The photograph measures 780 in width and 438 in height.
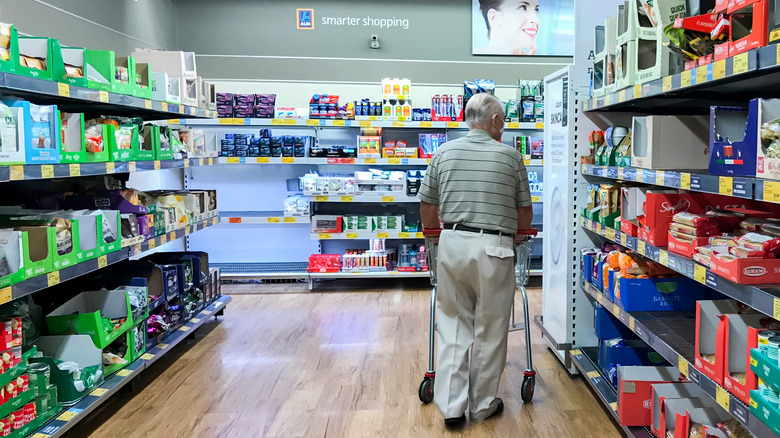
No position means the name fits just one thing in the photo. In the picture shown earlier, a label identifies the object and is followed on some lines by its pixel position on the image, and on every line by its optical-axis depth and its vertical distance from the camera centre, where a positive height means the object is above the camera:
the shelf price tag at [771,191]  1.79 -0.07
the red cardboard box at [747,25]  1.86 +0.46
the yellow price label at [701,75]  2.17 +0.33
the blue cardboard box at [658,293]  2.99 -0.62
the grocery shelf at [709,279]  1.85 -0.39
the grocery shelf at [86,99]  2.57 +0.42
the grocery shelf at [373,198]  6.34 -0.28
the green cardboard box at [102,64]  3.34 +0.60
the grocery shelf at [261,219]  6.48 -0.50
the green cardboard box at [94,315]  3.21 -0.78
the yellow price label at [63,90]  2.85 +0.40
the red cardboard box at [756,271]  1.97 -0.34
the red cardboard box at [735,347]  2.08 -0.62
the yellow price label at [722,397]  2.06 -0.79
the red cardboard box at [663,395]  2.64 -1.02
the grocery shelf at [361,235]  6.42 -0.68
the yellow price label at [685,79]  2.29 +0.34
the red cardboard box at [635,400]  2.86 -1.09
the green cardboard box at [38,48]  2.85 +0.59
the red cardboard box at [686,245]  2.36 -0.31
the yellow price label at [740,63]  1.91 +0.33
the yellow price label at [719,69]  2.05 +0.33
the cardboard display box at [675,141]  2.79 +0.12
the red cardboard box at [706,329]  2.28 -0.61
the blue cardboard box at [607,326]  3.48 -0.90
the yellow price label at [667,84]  2.46 +0.34
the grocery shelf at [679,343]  1.97 -0.74
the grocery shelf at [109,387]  2.80 -1.14
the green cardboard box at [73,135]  3.03 +0.20
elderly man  3.06 -0.41
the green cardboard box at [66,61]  2.90 +0.57
